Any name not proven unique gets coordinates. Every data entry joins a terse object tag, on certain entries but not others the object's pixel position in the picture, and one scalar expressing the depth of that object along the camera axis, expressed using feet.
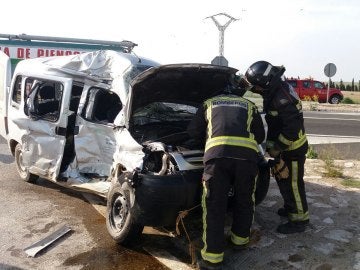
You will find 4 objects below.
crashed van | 13.55
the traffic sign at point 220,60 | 47.10
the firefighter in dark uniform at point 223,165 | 12.90
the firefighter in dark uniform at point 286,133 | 15.19
